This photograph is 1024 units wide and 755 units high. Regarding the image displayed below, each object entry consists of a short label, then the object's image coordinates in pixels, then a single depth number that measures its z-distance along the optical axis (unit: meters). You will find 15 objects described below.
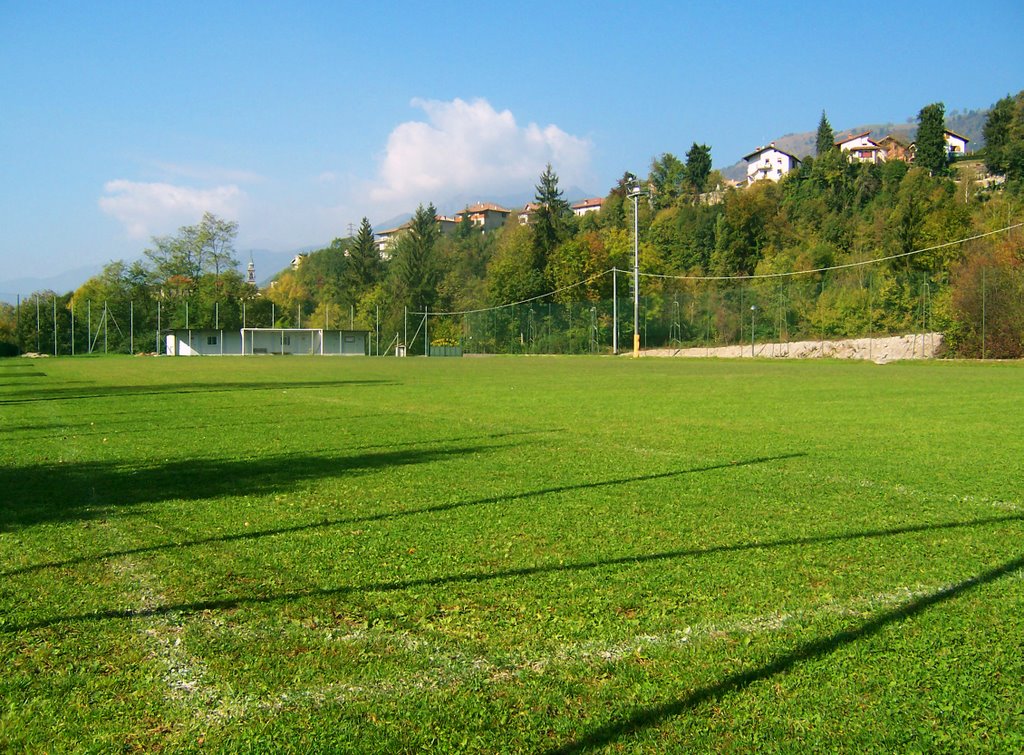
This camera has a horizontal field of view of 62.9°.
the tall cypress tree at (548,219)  85.19
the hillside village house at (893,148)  121.69
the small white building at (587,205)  172.84
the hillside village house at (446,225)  173.19
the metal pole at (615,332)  54.13
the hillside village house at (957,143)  144.00
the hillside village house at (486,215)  169.75
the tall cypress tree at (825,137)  135.25
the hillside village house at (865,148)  132.62
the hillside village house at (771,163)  141.62
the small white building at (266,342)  77.94
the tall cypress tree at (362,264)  99.88
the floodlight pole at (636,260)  47.06
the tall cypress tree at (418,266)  89.94
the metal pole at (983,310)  38.44
